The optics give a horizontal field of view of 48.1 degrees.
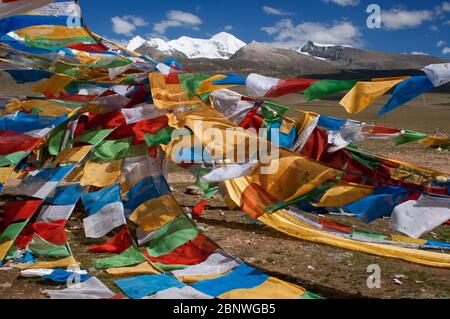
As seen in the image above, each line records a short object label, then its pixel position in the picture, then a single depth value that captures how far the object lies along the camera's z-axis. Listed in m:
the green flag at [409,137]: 6.70
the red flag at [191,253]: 6.22
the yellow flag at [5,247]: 6.35
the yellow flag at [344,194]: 5.71
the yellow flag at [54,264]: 6.15
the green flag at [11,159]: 7.21
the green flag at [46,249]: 6.52
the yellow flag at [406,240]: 6.97
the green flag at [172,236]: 6.54
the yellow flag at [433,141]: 6.60
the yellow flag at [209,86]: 6.74
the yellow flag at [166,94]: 6.98
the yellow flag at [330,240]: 6.09
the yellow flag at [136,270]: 5.89
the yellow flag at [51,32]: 8.06
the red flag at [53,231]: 6.73
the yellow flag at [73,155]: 7.20
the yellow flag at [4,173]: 6.99
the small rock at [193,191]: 11.32
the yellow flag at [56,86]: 8.45
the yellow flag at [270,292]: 5.18
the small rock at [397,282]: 6.27
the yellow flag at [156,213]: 6.98
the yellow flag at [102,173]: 7.26
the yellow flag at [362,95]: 5.53
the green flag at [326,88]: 5.70
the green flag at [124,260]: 6.20
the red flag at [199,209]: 9.49
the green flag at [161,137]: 6.93
